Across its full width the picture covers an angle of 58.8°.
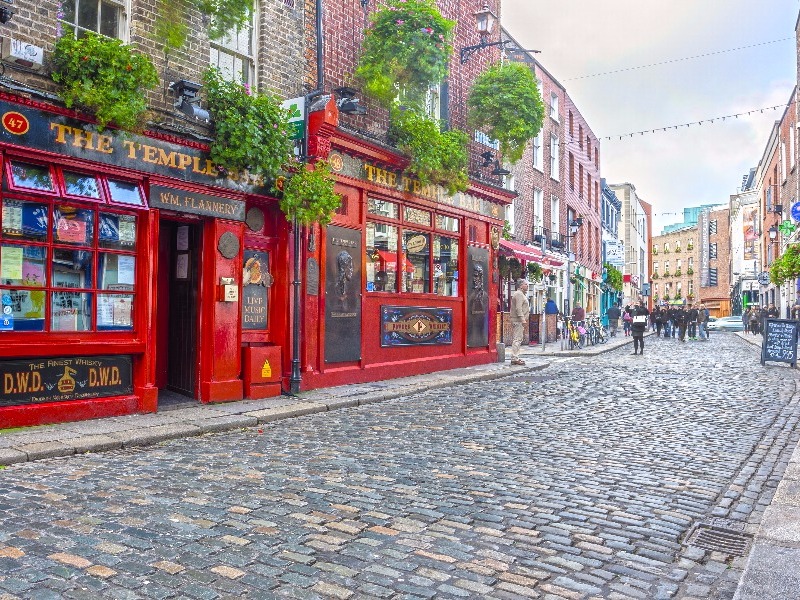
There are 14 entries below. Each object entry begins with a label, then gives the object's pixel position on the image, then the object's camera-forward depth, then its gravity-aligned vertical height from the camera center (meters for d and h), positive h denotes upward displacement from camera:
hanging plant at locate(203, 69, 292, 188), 9.55 +2.50
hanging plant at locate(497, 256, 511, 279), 18.67 +1.23
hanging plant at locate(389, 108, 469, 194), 13.22 +3.17
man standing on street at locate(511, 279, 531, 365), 17.33 -0.05
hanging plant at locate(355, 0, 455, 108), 12.16 +4.54
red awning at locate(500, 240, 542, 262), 19.41 +1.78
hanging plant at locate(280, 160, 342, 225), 10.41 +1.70
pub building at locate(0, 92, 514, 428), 7.86 +0.52
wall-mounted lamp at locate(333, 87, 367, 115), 12.02 +3.56
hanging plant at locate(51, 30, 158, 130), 7.75 +2.60
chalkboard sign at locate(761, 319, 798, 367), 17.42 -0.65
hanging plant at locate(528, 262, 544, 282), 20.75 +1.23
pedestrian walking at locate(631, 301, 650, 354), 22.52 -0.38
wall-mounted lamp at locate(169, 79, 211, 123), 9.16 +2.78
